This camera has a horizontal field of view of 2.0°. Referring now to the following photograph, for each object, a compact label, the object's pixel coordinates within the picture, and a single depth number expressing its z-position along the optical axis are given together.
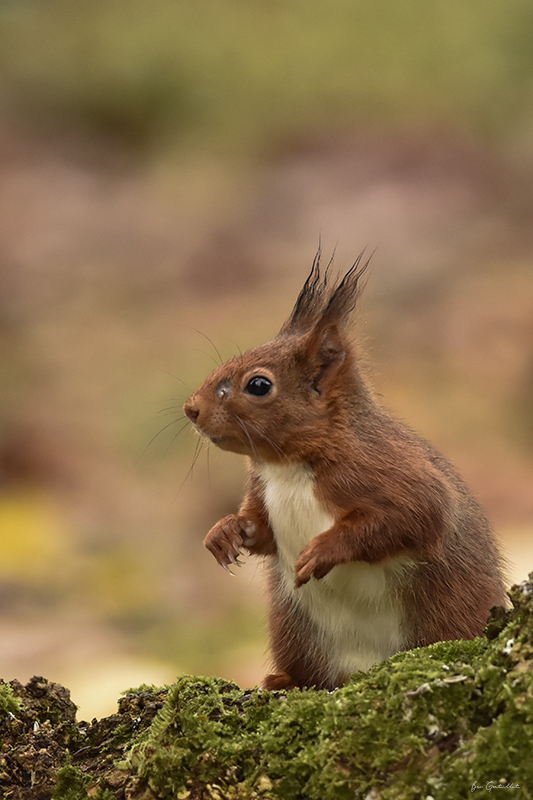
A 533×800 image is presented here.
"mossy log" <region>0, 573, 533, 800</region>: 5.81
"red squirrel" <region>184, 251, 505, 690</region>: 5.93
